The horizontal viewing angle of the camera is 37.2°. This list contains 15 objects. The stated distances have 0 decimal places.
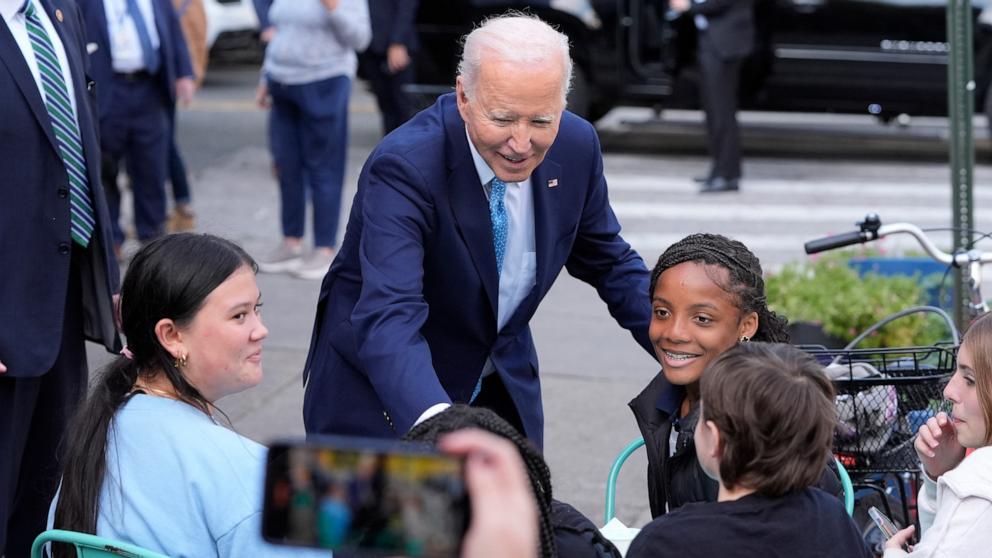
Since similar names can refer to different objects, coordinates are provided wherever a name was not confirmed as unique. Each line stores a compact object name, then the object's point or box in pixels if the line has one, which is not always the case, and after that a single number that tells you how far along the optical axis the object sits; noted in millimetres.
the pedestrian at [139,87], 7688
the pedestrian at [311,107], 7879
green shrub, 5762
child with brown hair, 2424
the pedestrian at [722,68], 9820
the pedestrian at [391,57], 9852
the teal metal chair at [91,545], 2619
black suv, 10477
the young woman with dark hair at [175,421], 2748
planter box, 6398
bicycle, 3469
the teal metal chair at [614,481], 3037
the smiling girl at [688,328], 3152
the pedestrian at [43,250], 3834
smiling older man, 2945
